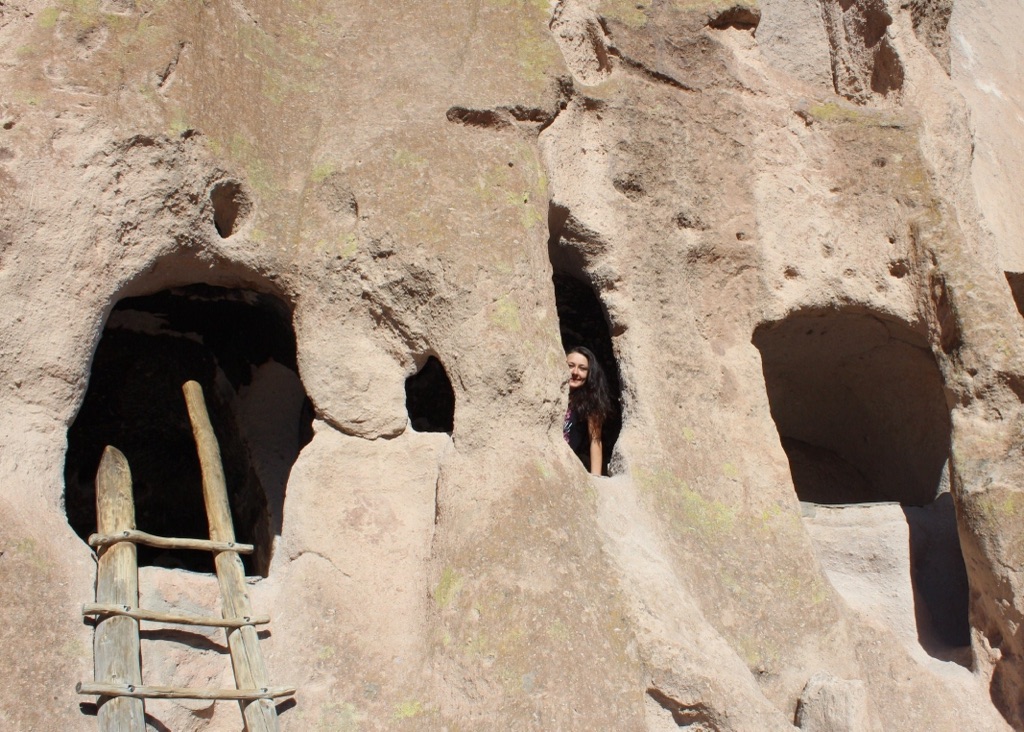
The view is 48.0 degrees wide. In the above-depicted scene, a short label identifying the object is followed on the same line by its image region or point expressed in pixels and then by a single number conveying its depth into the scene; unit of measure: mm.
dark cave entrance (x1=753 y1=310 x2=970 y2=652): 3518
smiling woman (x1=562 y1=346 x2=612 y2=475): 3475
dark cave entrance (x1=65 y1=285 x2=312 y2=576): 3535
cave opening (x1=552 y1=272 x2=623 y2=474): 4012
